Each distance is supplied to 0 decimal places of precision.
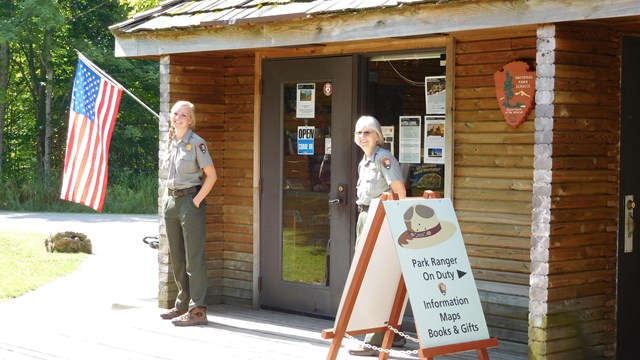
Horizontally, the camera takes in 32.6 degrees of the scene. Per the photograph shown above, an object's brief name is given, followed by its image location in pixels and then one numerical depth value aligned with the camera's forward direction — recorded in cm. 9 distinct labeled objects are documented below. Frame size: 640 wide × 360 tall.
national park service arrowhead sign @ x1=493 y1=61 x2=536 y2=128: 770
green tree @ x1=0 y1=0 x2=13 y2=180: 2853
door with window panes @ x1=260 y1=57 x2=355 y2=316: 912
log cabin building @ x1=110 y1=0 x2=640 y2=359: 684
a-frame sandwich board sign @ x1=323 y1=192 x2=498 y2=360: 650
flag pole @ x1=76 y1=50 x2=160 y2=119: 1069
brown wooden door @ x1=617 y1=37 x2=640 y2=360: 746
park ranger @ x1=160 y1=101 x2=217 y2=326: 891
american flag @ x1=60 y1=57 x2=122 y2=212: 1032
